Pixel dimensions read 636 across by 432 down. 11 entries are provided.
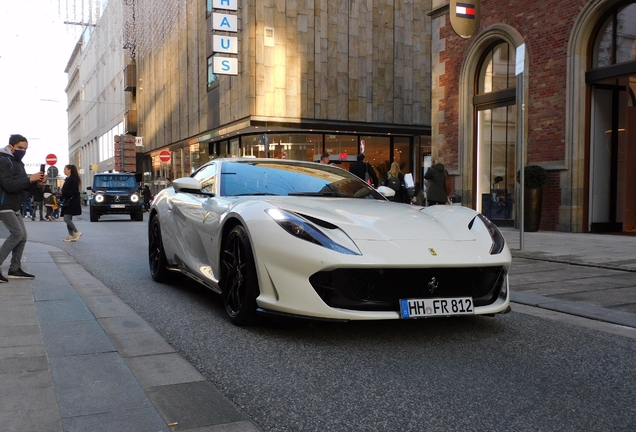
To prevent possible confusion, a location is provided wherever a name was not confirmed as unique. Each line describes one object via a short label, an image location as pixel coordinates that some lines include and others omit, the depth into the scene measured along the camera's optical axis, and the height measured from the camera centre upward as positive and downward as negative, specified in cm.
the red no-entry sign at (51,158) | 3575 +176
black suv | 2247 -32
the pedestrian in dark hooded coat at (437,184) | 1313 +4
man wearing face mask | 660 -4
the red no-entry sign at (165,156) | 3288 +169
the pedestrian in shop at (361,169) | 1213 +34
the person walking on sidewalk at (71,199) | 1297 -22
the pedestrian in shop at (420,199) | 1955 -42
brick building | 1331 +181
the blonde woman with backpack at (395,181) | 1299 +11
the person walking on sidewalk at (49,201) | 2602 -52
